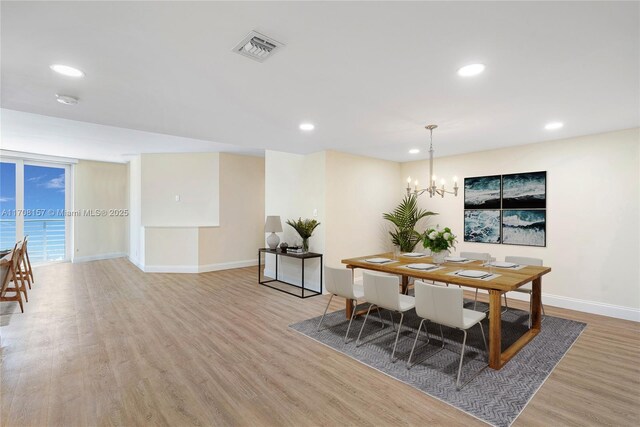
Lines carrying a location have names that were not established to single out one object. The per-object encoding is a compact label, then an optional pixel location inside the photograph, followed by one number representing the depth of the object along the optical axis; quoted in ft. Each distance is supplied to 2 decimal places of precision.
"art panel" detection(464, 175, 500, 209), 16.11
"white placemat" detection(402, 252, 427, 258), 13.41
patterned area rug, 7.12
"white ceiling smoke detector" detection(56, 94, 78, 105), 8.76
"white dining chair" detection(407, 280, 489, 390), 7.90
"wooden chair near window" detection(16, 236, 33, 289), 15.58
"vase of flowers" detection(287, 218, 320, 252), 16.63
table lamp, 17.69
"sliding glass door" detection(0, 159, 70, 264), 21.86
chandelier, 11.89
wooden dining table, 8.50
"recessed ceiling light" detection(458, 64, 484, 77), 7.09
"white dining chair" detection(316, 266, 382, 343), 10.59
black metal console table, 15.96
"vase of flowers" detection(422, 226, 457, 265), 11.43
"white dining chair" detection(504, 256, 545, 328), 11.95
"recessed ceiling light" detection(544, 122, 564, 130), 11.60
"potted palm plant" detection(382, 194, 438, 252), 18.38
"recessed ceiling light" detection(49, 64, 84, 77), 7.05
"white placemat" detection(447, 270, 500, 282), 8.99
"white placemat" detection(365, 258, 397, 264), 11.90
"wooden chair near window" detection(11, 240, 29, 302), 13.42
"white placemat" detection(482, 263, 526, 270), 10.71
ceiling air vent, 5.93
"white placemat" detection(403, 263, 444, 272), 10.55
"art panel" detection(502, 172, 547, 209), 14.62
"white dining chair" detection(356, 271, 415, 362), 9.38
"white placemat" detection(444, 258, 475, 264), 12.15
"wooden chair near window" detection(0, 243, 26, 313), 11.99
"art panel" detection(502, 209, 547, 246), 14.65
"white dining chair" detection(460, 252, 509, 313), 13.61
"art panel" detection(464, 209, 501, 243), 16.12
